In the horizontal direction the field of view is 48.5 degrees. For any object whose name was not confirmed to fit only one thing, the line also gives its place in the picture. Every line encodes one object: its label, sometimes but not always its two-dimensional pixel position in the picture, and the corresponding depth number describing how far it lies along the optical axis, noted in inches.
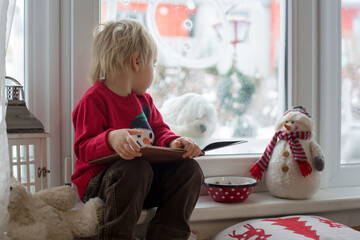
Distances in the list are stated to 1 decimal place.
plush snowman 48.6
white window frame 46.5
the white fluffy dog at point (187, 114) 50.6
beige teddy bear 32.4
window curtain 30.1
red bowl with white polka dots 46.7
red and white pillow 40.9
